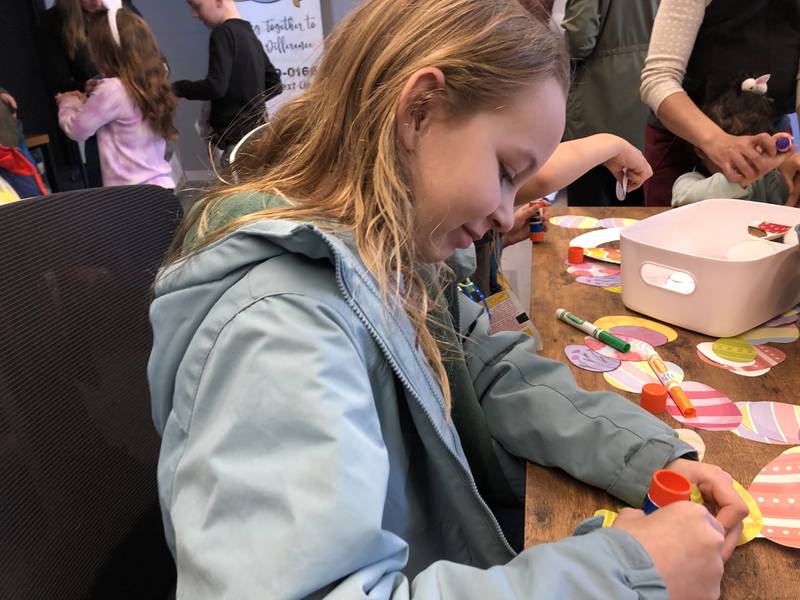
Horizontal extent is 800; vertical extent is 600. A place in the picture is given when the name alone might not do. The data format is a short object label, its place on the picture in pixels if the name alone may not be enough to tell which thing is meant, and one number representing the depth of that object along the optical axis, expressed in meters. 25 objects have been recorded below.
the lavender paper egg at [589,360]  0.78
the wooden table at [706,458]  0.47
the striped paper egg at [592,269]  1.08
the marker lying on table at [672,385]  0.67
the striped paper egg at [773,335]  0.82
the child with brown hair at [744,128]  1.37
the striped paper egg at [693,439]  0.61
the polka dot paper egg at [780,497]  0.50
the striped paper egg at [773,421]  0.62
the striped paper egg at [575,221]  1.34
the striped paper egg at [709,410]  0.65
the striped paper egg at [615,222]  1.32
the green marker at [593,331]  0.81
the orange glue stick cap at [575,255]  1.13
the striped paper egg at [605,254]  1.12
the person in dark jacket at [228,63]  2.79
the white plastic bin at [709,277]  0.78
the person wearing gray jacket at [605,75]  2.20
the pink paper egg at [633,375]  0.73
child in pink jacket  2.40
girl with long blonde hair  0.39
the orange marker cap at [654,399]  0.67
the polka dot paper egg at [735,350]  0.78
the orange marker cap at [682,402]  0.67
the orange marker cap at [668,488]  0.51
